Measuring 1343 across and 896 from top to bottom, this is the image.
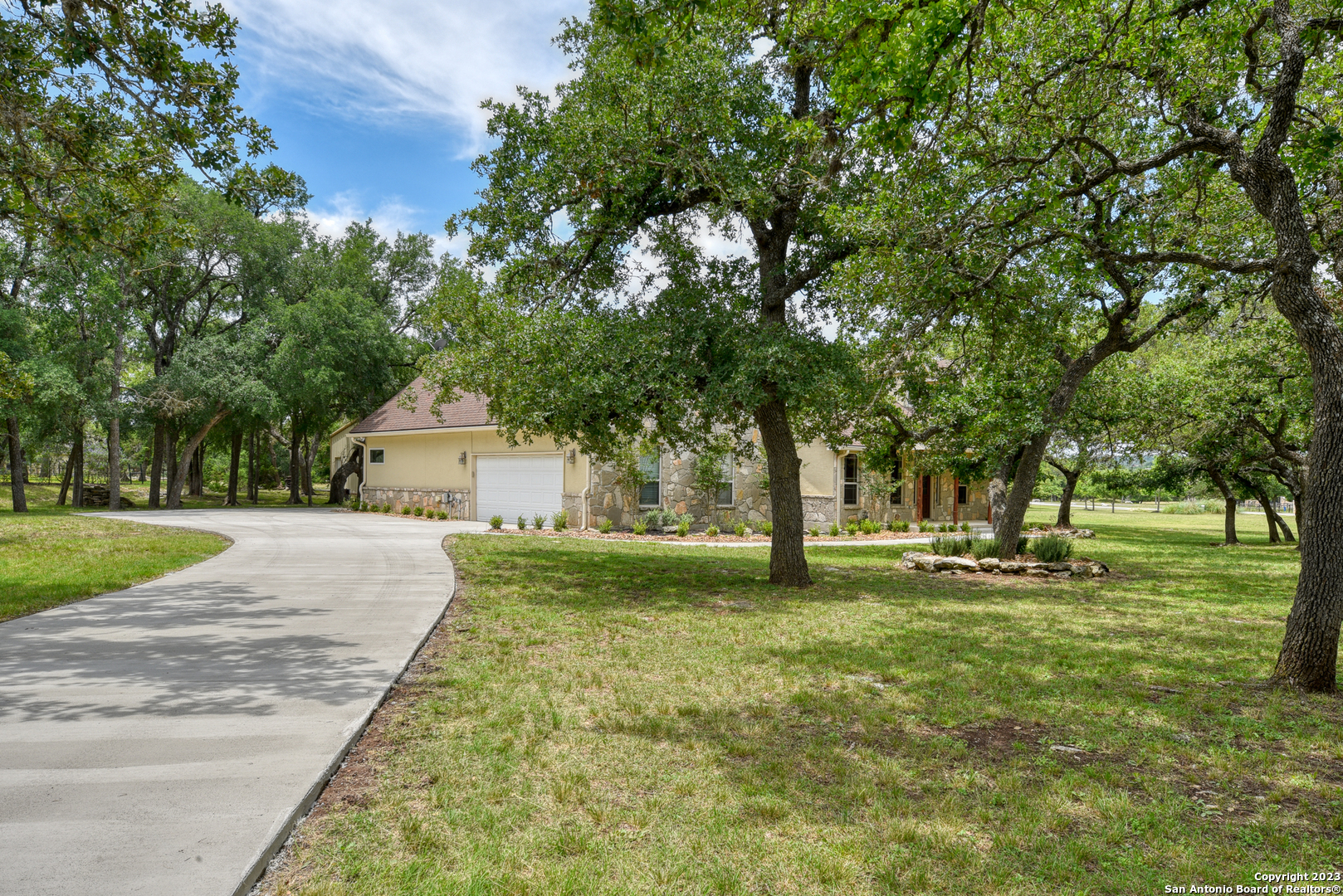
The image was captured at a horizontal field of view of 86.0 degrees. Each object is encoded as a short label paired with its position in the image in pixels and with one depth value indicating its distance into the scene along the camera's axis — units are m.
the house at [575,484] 19.94
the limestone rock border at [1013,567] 12.73
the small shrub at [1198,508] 51.53
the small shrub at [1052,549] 13.50
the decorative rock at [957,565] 12.98
